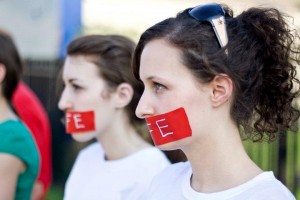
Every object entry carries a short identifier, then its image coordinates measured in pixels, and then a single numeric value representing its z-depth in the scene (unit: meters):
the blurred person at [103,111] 4.78
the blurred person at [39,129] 6.31
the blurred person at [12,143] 4.60
